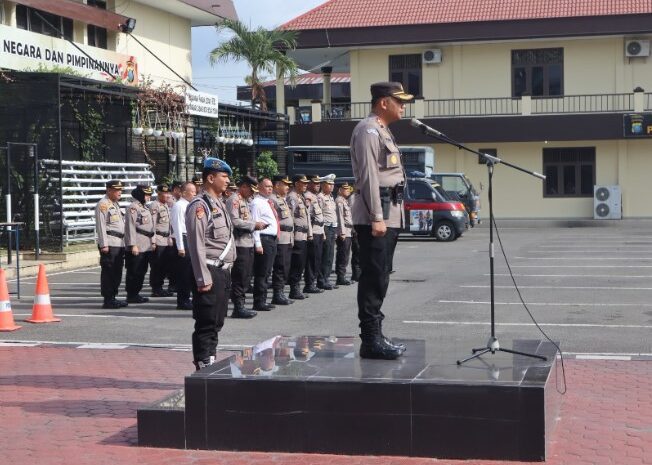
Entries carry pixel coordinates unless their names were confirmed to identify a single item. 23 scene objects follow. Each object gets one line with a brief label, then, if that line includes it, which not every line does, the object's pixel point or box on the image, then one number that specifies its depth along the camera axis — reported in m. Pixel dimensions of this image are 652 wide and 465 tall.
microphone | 8.09
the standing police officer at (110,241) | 15.66
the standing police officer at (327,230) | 18.17
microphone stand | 8.11
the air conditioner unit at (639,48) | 41.50
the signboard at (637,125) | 40.41
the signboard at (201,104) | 28.12
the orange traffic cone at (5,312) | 13.36
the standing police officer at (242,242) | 14.19
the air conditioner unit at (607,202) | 41.34
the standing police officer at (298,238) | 16.88
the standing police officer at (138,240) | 16.14
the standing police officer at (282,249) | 16.11
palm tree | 41.31
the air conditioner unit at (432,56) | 43.56
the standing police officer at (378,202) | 7.91
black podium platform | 6.82
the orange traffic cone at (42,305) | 14.04
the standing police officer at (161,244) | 17.17
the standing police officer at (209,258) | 8.57
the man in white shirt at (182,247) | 15.45
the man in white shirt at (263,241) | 15.13
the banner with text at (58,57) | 25.01
